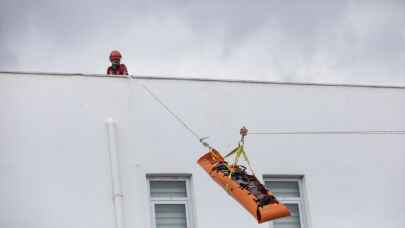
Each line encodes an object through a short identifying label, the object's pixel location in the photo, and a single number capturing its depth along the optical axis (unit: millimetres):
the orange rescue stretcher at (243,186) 14951
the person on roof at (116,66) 18353
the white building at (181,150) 16750
